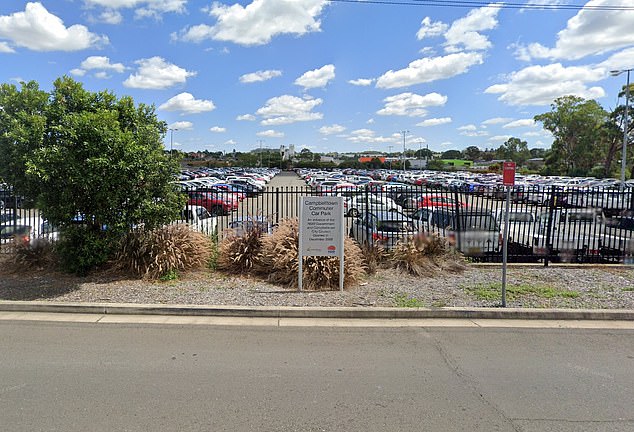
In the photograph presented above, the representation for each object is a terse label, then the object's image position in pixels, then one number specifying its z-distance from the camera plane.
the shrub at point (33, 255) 7.74
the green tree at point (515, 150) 113.75
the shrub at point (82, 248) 7.07
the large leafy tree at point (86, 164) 6.36
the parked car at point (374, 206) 9.62
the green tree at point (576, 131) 58.94
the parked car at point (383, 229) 8.59
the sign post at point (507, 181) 5.84
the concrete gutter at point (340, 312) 5.70
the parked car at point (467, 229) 8.90
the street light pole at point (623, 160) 32.66
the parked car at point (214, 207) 9.81
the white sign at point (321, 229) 6.75
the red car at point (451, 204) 9.13
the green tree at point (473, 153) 150.75
